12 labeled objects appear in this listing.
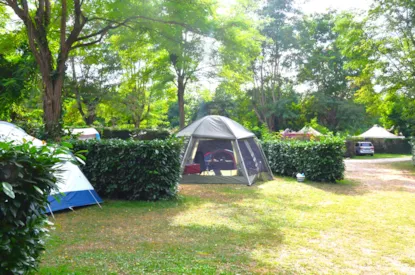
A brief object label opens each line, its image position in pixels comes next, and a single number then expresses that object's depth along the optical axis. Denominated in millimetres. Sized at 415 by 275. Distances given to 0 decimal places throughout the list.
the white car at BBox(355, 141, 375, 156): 25922
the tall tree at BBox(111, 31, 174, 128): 15367
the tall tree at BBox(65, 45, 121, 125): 20172
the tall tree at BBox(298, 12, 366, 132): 28562
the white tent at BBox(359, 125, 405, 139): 29047
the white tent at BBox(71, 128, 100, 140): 17184
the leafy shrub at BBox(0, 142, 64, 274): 2662
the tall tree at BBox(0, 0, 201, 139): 8031
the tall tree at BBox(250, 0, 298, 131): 26656
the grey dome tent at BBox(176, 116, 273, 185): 10609
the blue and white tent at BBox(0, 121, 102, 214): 6568
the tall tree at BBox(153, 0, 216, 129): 8449
